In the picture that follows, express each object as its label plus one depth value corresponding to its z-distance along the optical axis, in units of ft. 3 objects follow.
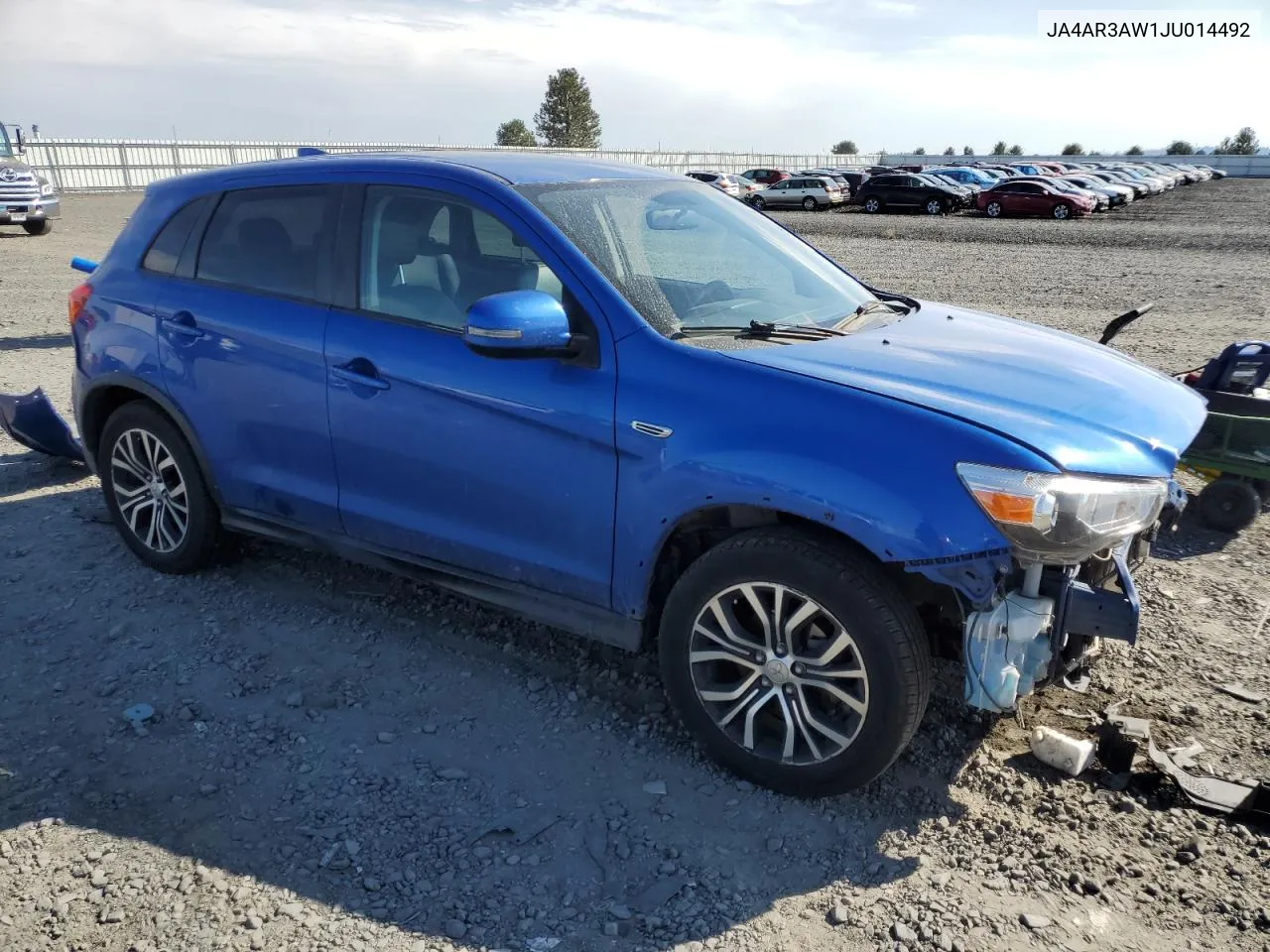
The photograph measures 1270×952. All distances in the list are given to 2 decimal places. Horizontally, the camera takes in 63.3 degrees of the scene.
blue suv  9.66
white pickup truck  68.85
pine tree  312.29
